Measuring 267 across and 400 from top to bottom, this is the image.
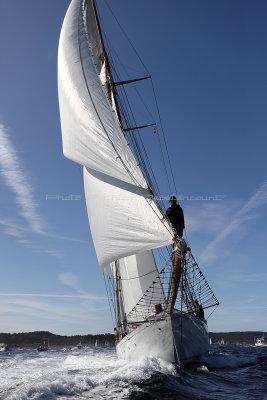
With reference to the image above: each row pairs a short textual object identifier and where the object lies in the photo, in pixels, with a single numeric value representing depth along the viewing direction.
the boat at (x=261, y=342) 65.24
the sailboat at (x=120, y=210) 11.75
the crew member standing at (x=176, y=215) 12.77
